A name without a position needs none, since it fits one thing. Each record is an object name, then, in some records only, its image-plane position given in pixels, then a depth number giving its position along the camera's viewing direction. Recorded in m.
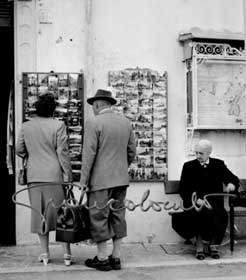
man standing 5.72
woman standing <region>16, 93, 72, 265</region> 5.89
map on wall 7.07
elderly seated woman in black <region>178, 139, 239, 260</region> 6.29
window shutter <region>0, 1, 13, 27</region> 6.95
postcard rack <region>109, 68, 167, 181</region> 7.01
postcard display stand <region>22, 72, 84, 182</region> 6.83
